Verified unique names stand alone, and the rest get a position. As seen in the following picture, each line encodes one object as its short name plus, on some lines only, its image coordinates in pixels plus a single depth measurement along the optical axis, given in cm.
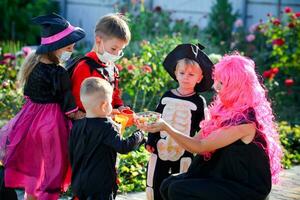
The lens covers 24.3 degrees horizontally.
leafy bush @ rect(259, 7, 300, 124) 1028
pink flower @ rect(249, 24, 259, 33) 1204
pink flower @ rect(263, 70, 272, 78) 933
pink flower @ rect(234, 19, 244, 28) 1263
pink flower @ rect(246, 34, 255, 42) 1167
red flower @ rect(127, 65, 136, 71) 822
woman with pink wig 455
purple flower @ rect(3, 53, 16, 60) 877
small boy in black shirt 449
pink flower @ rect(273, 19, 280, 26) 1049
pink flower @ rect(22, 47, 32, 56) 928
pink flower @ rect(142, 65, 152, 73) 798
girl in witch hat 493
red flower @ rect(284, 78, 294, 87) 978
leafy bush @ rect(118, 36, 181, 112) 821
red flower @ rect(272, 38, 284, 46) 1033
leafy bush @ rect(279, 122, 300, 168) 741
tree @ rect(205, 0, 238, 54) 1284
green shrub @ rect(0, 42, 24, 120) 777
